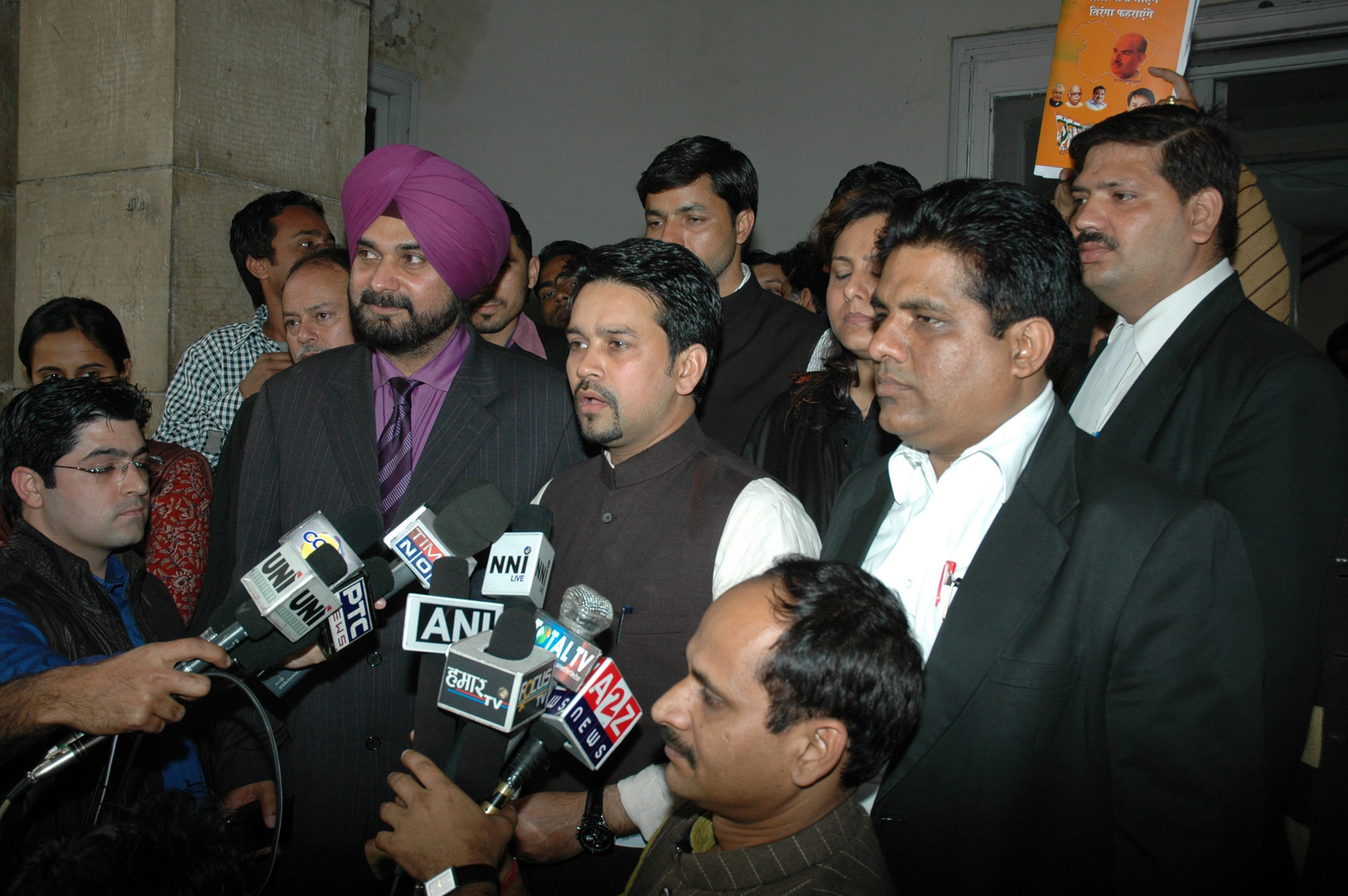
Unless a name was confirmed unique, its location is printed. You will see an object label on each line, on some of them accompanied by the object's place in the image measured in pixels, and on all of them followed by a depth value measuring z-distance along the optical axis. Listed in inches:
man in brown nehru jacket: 70.7
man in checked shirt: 130.9
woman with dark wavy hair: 91.3
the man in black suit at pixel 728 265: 121.0
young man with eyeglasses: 75.1
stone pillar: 140.6
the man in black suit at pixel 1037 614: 53.5
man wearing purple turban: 81.5
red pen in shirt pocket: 61.5
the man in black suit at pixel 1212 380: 65.4
